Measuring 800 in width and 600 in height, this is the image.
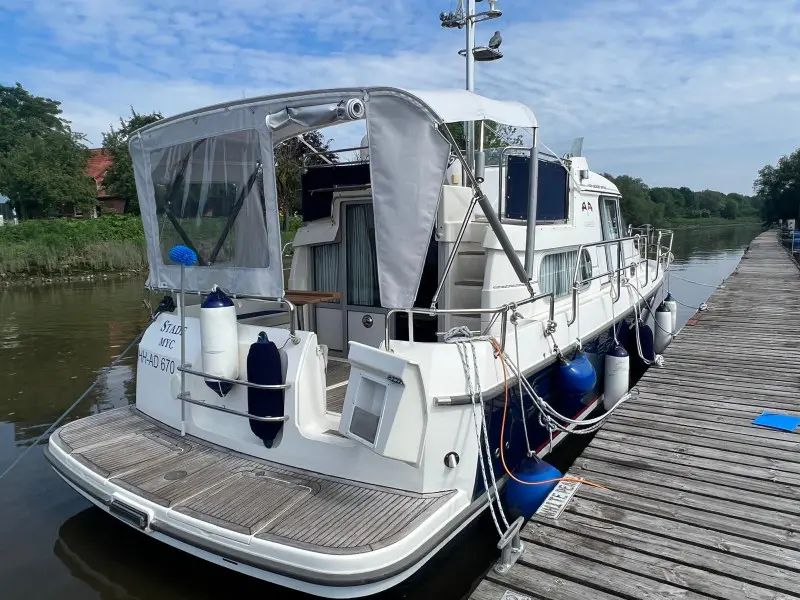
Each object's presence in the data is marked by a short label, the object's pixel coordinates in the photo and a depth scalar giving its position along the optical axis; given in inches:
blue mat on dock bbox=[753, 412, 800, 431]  202.7
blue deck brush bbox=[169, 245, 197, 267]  162.4
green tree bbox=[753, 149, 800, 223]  2353.6
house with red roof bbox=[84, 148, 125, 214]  1487.2
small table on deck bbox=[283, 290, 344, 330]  188.2
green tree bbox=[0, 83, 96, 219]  1259.8
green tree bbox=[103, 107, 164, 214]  1234.0
